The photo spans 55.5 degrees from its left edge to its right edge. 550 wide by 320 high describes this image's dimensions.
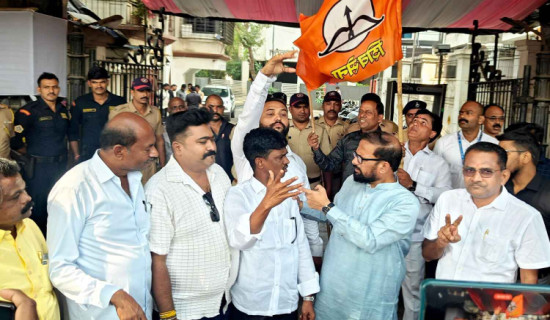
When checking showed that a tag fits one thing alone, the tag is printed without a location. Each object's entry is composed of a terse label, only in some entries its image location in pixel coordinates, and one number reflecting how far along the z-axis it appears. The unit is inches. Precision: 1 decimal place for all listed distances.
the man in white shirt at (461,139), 194.0
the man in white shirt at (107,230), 90.8
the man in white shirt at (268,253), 115.4
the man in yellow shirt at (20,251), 88.5
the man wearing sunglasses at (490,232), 110.5
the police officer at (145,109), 239.5
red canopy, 306.7
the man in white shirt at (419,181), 168.4
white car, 1043.3
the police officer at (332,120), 252.7
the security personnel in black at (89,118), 241.8
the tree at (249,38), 1703.2
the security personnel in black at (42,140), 222.8
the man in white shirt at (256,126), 138.4
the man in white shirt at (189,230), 104.8
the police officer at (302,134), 230.4
